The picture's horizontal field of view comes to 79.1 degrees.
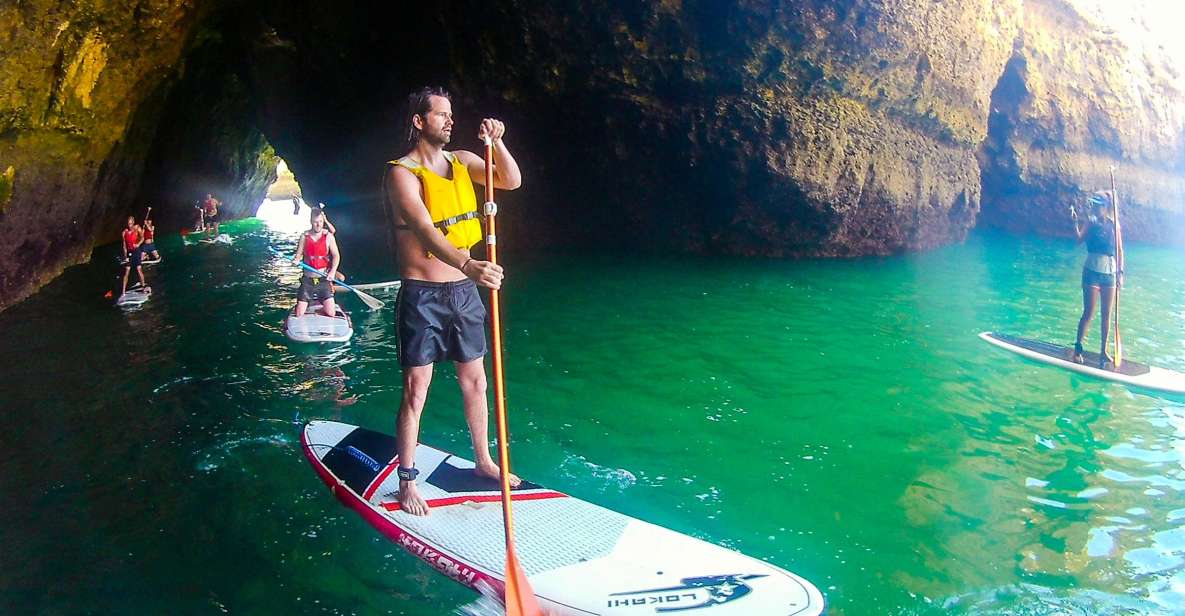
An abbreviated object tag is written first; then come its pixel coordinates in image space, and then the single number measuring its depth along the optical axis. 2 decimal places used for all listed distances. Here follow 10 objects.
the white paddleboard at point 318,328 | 8.68
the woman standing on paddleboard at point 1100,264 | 8.09
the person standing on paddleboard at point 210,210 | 25.50
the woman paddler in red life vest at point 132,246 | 11.74
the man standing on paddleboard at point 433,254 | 3.85
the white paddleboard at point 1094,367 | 7.08
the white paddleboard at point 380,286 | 11.30
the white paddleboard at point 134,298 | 10.88
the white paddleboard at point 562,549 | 3.29
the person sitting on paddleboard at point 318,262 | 9.55
